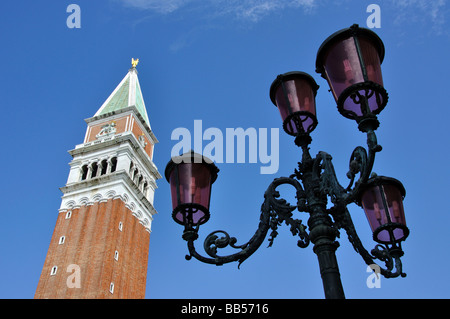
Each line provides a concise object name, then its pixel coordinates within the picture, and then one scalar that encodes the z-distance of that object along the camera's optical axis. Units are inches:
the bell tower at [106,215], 989.2
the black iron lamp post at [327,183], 143.9
